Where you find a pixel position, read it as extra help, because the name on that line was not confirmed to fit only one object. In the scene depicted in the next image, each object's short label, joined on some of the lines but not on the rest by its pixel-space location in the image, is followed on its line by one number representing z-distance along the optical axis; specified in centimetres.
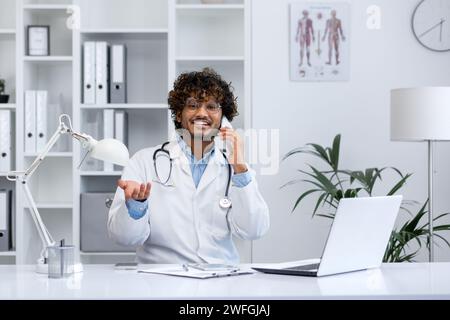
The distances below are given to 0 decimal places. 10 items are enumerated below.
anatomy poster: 416
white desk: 188
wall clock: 419
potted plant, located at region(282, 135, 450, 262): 374
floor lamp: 353
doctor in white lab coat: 265
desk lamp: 228
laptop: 211
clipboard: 219
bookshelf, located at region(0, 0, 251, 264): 420
